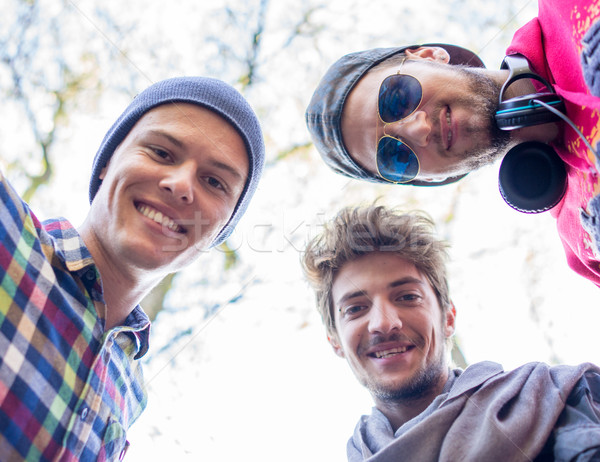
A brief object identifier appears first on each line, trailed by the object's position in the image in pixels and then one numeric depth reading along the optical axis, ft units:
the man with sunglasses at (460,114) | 1.48
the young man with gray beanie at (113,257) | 1.36
